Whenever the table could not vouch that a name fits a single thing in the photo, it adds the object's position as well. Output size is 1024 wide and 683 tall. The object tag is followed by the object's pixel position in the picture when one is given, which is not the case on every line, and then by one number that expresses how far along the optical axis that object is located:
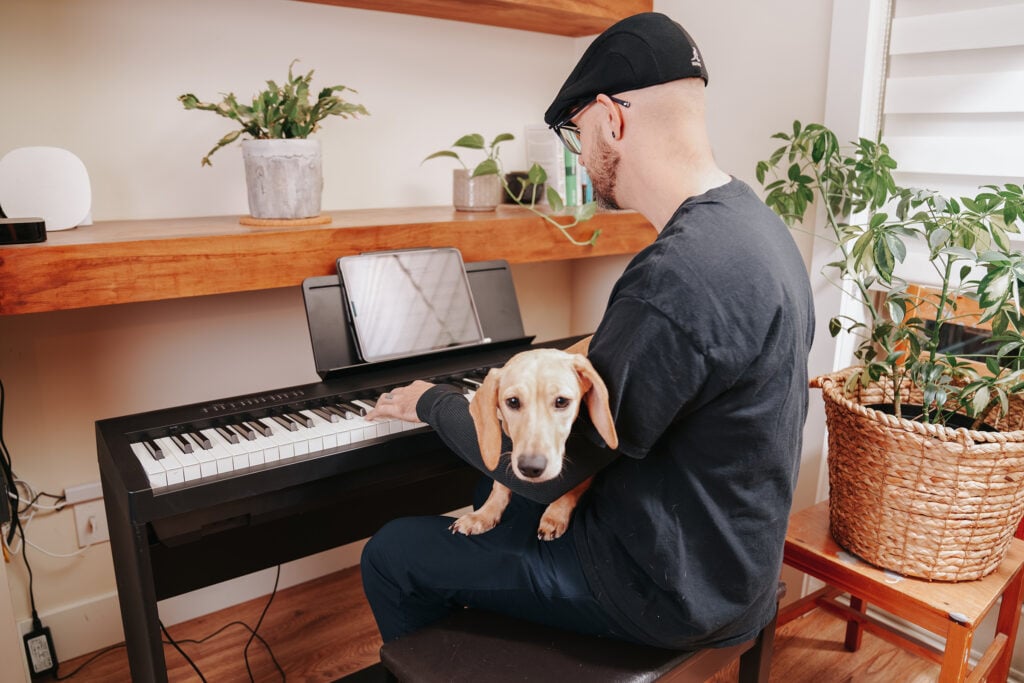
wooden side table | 1.41
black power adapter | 1.84
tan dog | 0.98
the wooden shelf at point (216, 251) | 1.32
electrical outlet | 1.90
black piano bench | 1.10
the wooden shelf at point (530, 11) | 2.00
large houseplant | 1.40
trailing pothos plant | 1.94
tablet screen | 1.68
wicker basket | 1.40
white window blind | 1.61
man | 0.95
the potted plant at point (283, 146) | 1.62
